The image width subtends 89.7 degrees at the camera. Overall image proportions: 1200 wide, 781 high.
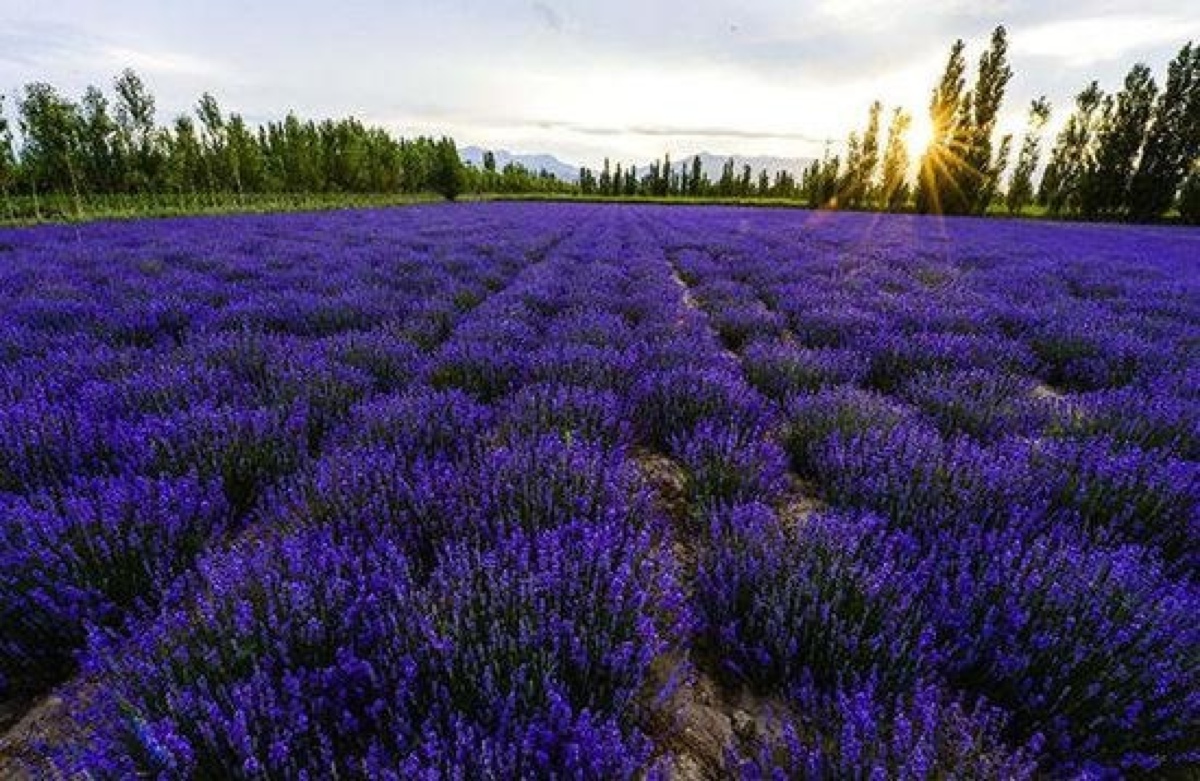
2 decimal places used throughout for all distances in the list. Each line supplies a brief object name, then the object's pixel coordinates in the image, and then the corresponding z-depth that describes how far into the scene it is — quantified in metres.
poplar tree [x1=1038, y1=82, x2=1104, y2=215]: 38.41
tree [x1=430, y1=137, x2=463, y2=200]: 57.41
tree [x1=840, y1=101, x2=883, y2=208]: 53.09
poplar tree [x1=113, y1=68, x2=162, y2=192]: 26.83
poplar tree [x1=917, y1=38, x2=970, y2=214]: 37.19
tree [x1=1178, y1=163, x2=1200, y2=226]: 31.09
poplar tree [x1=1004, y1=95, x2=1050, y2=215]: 42.53
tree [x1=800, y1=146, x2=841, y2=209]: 51.56
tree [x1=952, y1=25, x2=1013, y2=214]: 35.82
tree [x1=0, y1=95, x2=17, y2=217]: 19.77
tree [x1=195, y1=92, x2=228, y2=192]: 30.97
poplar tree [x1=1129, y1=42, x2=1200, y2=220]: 32.62
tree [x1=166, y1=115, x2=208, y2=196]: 28.70
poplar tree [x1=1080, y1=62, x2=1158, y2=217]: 34.09
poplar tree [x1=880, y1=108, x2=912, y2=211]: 46.91
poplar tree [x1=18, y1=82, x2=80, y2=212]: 22.55
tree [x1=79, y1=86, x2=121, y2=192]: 27.17
